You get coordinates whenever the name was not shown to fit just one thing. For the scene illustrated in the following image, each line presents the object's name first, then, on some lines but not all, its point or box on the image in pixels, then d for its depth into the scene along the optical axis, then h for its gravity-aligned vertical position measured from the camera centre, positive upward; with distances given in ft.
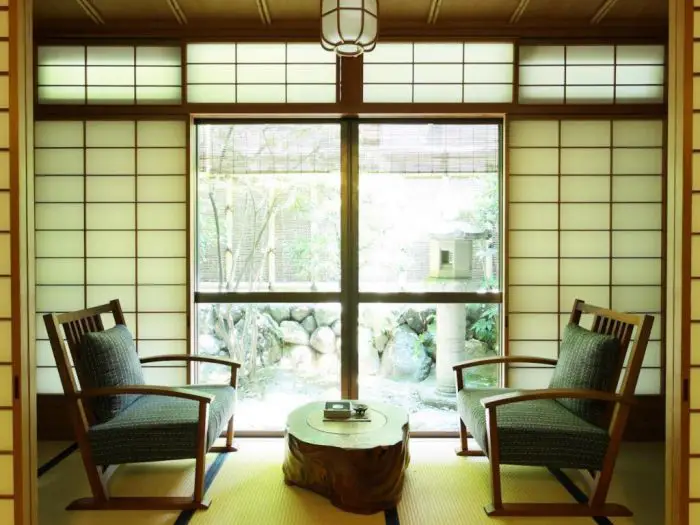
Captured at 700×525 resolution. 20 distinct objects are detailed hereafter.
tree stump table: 7.94 -3.44
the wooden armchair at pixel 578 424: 8.00 -2.85
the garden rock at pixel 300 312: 12.08 -1.41
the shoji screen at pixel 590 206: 11.66 +1.23
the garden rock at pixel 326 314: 11.99 -1.44
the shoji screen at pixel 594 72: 11.62 +4.45
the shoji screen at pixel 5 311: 5.54 -0.65
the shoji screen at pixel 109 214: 11.66 +1.01
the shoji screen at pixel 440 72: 11.69 +4.47
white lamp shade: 7.52 +3.65
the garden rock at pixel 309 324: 12.09 -1.70
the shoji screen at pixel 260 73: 11.66 +4.43
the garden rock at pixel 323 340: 12.12 -2.11
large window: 11.82 +0.83
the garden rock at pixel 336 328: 11.98 -1.77
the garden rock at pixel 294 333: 12.24 -1.94
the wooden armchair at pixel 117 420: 8.11 -2.83
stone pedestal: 12.11 -2.18
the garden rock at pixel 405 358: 12.30 -2.62
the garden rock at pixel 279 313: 12.16 -1.43
